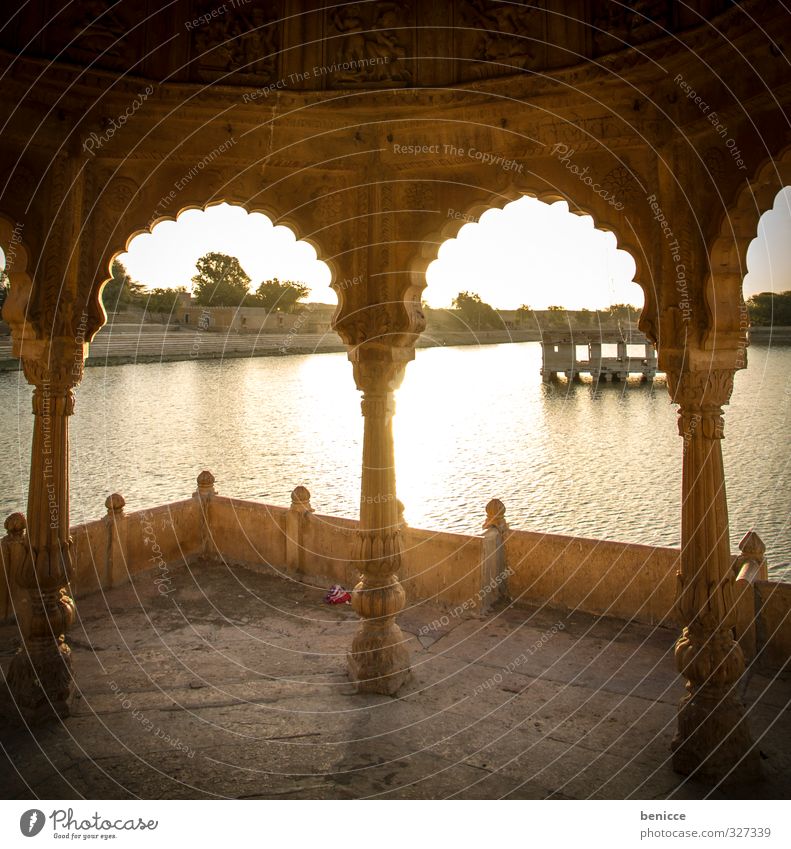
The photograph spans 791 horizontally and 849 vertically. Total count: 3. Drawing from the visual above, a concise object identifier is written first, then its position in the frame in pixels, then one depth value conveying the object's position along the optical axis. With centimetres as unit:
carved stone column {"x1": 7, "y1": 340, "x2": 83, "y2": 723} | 545
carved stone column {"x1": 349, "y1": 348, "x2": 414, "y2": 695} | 593
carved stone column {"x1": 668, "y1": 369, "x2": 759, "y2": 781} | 453
